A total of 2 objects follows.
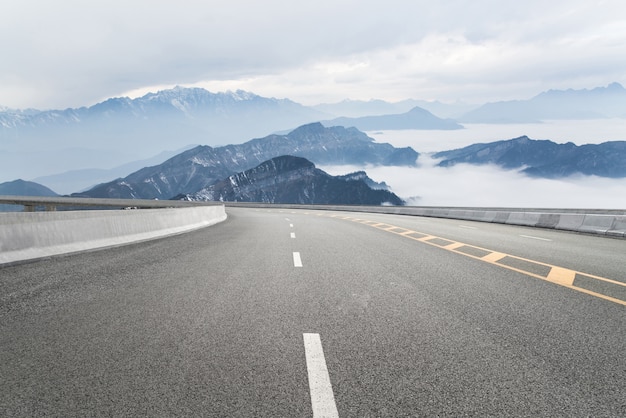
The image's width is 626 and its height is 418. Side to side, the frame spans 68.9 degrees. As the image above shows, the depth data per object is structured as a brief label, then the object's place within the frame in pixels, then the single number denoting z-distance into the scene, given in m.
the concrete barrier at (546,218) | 16.20
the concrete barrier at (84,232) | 8.88
